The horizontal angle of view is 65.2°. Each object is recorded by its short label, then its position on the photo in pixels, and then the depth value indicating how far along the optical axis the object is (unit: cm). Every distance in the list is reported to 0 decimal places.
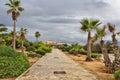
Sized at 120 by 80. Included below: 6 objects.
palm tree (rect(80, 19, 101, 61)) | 1374
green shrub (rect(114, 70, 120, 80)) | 503
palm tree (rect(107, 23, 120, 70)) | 723
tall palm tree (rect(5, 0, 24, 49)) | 1805
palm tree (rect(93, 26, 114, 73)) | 797
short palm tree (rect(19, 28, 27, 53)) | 2004
